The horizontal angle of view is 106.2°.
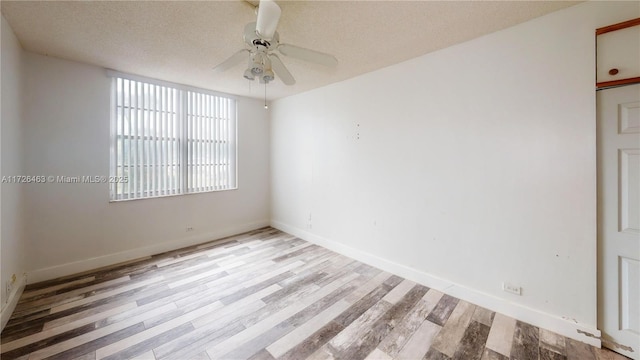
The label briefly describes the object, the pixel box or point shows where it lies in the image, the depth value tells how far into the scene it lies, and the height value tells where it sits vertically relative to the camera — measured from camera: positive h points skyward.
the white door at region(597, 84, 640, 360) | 1.73 -0.29
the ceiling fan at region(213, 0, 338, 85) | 1.42 +0.95
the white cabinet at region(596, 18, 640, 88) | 1.68 +0.91
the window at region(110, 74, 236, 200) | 3.28 +0.63
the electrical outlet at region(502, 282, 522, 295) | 2.17 -1.00
